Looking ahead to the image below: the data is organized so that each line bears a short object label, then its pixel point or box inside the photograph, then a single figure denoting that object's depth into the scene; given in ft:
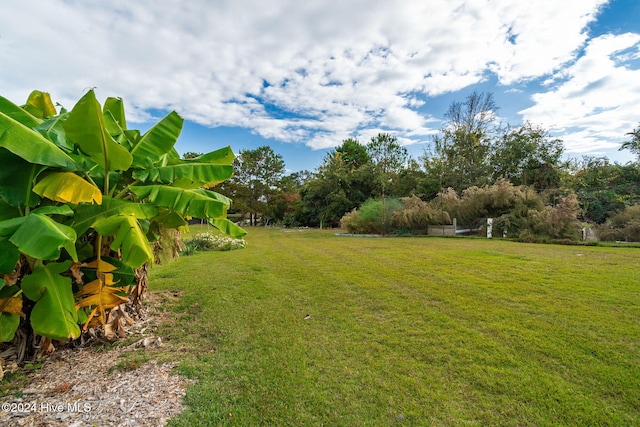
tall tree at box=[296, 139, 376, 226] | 78.79
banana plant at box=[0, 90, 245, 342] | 6.59
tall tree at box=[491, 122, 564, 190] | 63.93
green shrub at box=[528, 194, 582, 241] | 39.50
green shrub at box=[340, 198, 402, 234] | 54.65
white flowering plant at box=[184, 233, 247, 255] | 36.47
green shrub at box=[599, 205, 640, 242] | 37.40
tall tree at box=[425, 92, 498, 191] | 67.97
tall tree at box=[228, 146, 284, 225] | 97.55
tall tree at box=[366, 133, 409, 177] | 90.33
